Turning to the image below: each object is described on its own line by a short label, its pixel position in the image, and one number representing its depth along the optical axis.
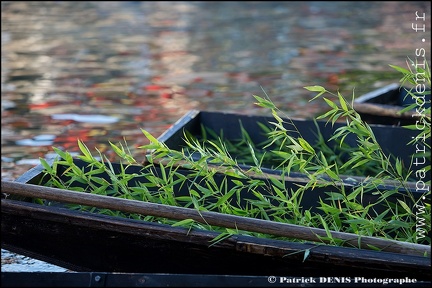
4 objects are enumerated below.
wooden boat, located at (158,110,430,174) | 9.48
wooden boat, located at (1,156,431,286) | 5.68
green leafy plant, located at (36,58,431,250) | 6.66
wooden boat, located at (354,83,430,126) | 10.76
